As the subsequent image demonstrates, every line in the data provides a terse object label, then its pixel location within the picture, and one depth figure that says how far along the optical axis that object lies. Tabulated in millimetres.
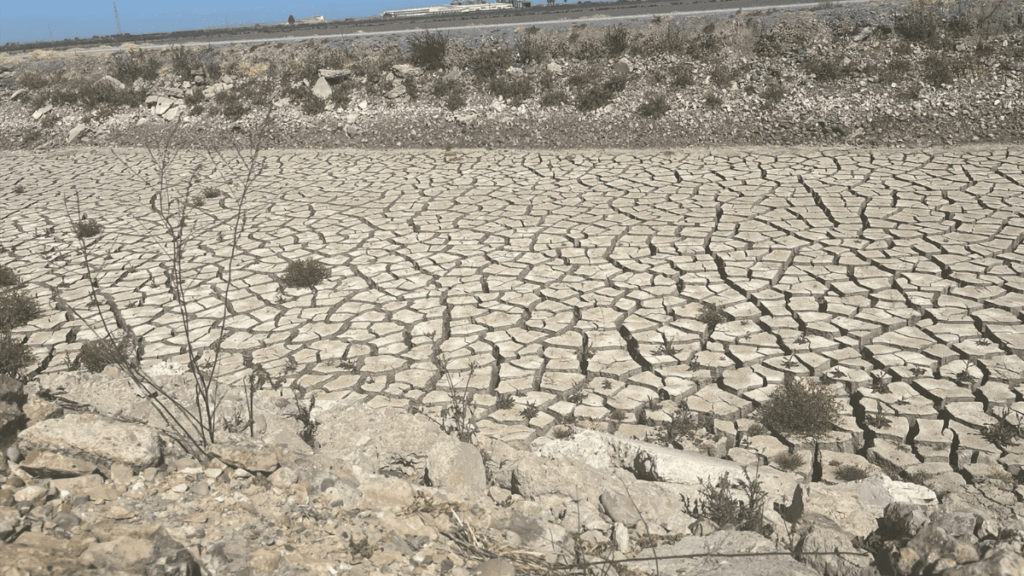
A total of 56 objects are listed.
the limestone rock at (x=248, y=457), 3367
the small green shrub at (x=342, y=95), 13359
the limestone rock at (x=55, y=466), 3162
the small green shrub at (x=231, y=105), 13594
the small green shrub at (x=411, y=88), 13117
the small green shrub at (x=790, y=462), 4016
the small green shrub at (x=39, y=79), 16078
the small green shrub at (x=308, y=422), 4168
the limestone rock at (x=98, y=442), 3256
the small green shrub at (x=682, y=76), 12164
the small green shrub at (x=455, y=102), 12523
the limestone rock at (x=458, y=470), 3551
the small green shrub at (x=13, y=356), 5184
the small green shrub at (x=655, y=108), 11531
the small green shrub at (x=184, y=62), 15344
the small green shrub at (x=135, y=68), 15617
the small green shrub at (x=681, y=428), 4301
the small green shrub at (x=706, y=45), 12852
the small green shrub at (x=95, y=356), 5164
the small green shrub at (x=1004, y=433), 4117
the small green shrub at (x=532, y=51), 13477
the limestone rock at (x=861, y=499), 3322
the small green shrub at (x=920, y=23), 12133
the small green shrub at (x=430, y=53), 13891
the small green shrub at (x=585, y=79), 12562
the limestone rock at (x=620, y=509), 3359
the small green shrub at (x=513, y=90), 12469
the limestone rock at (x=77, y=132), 13922
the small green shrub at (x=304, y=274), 6551
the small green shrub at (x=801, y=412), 4297
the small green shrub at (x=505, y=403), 4684
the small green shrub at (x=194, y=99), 14305
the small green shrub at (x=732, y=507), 3322
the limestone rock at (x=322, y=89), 13685
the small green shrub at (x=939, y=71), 11148
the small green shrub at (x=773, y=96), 11438
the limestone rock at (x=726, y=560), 2906
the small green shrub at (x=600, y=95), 12008
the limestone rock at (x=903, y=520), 3025
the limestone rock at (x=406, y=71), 13789
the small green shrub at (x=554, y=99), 12211
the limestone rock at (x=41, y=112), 14930
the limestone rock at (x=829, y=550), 2943
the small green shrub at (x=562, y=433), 4352
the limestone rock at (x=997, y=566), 2479
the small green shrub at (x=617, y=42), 13415
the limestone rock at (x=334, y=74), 13984
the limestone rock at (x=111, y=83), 15102
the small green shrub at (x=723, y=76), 11992
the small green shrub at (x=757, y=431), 4316
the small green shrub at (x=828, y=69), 11734
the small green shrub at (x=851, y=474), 3902
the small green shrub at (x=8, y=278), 6781
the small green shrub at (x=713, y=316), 5555
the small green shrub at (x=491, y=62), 13297
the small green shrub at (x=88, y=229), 7906
